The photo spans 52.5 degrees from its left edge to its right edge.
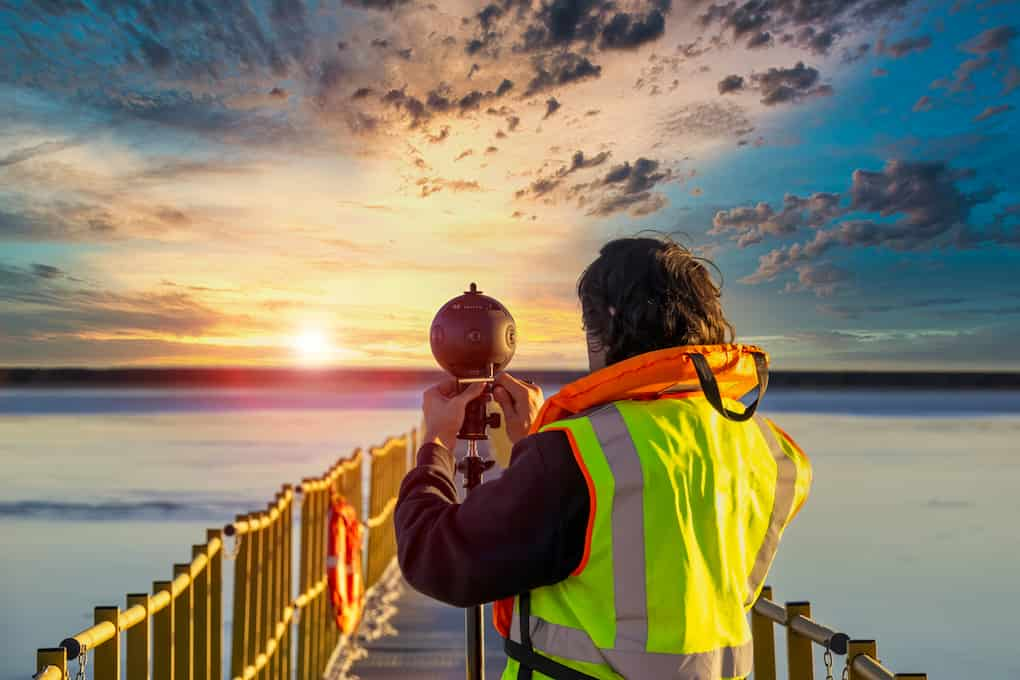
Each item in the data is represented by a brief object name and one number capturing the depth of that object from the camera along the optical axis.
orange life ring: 6.67
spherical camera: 2.41
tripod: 2.27
